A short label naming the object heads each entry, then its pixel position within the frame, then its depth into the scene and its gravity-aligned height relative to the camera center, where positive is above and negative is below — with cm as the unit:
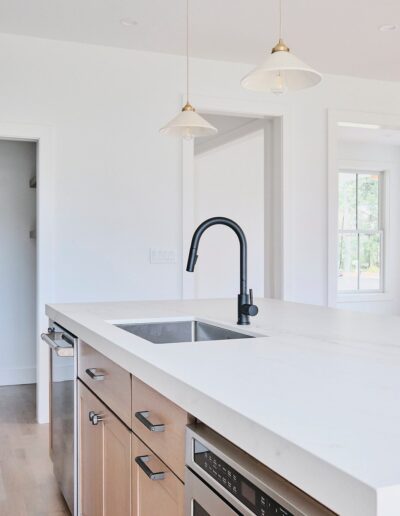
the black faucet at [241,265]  199 -8
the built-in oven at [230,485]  81 -38
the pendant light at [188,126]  277 +57
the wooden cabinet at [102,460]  159 -67
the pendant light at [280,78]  207 +62
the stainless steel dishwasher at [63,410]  225 -71
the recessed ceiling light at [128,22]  375 +145
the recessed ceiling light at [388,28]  391 +146
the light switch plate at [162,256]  444 -10
